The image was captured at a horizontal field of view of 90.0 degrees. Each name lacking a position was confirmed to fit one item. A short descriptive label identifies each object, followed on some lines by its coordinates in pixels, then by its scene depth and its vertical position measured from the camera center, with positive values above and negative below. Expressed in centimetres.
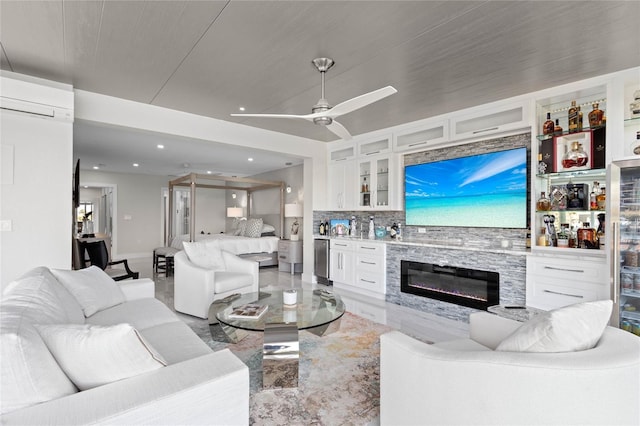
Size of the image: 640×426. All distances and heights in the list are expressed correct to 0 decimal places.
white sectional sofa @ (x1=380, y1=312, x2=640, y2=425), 107 -61
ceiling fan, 233 +86
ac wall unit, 287 +108
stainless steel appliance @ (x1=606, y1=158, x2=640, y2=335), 257 -14
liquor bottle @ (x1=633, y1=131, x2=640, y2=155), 282 +62
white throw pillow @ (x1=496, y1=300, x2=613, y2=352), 121 -44
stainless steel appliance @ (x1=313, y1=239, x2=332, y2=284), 554 -81
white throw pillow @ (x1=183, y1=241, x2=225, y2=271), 401 -54
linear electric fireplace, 363 -85
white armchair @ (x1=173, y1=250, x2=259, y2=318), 354 -81
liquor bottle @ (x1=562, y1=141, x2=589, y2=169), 317 +60
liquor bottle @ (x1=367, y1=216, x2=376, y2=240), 518 -25
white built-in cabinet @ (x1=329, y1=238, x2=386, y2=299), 467 -79
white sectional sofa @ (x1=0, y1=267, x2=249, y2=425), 100 -61
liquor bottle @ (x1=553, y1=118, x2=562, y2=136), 335 +91
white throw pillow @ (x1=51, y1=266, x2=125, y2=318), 233 -59
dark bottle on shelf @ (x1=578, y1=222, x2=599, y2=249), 306 -21
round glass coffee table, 218 -80
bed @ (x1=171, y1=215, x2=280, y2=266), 709 -63
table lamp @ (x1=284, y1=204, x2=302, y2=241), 736 +8
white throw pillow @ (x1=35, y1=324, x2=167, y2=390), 117 -51
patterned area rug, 188 -118
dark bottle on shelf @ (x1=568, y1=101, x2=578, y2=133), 324 +100
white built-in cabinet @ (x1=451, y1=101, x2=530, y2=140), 356 +115
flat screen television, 374 +32
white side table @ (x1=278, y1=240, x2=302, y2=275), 693 -88
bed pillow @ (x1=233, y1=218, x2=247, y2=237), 860 -38
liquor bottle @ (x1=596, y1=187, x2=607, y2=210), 306 +17
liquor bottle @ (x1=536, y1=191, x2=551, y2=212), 341 +13
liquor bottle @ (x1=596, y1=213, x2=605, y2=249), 303 -14
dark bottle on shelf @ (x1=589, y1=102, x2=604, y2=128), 309 +98
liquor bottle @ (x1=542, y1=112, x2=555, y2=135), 341 +96
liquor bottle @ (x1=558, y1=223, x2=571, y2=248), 326 -20
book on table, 247 -78
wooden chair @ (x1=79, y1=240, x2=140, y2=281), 429 -60
